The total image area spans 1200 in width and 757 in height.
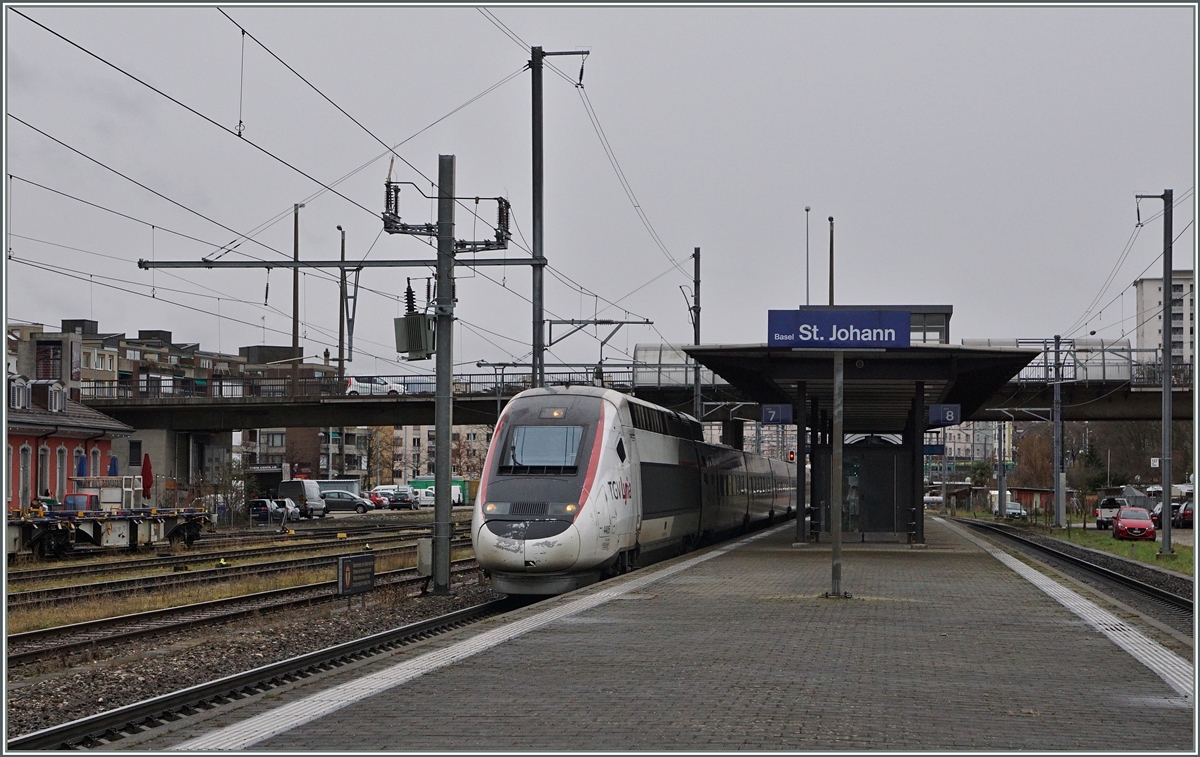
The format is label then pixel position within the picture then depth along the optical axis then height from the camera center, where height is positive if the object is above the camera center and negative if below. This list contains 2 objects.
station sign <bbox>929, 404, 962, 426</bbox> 41.19 +0.79
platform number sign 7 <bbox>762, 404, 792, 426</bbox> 39.69 +0.76
